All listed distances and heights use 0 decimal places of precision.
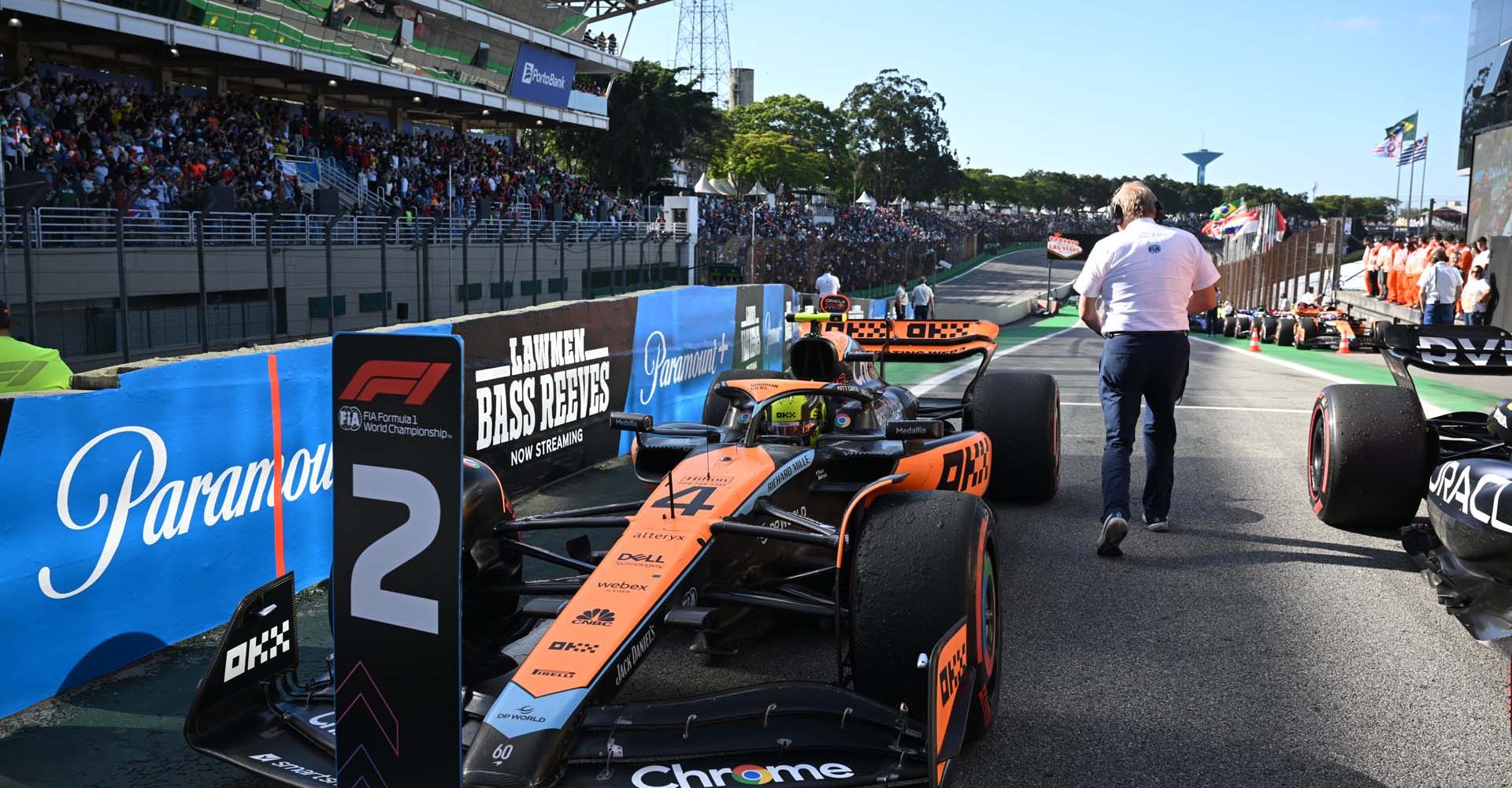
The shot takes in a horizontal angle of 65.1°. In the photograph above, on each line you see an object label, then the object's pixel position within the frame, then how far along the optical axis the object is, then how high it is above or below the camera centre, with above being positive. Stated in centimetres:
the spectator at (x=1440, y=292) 1839 -63
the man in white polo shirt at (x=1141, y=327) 577 -39
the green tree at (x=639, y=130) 4981 +447
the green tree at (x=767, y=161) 7338 +481
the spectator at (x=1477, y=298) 1791 -70
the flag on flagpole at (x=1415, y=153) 4234 +349
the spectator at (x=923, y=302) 3056 -155
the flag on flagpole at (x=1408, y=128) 4550 +470
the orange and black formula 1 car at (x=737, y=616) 307 -119
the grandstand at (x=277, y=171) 1141 +103
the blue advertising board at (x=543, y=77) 3456 +472
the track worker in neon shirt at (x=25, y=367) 523 -62
